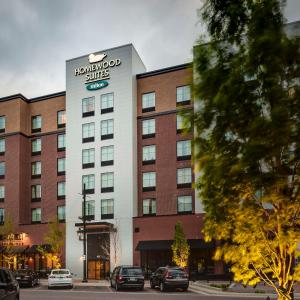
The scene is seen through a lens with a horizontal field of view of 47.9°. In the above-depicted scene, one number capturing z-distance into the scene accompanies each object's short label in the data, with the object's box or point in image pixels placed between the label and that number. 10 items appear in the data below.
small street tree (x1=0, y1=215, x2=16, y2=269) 37.84
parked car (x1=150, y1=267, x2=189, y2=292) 22.05
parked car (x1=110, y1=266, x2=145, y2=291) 22.68
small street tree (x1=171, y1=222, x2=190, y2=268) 30.33
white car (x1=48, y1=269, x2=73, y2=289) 25.02
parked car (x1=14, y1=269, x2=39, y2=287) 25.60
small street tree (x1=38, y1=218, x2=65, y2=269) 36.19
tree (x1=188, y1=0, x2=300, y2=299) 6.03
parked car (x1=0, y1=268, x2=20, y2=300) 9.84
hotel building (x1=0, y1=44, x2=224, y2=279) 34.65
